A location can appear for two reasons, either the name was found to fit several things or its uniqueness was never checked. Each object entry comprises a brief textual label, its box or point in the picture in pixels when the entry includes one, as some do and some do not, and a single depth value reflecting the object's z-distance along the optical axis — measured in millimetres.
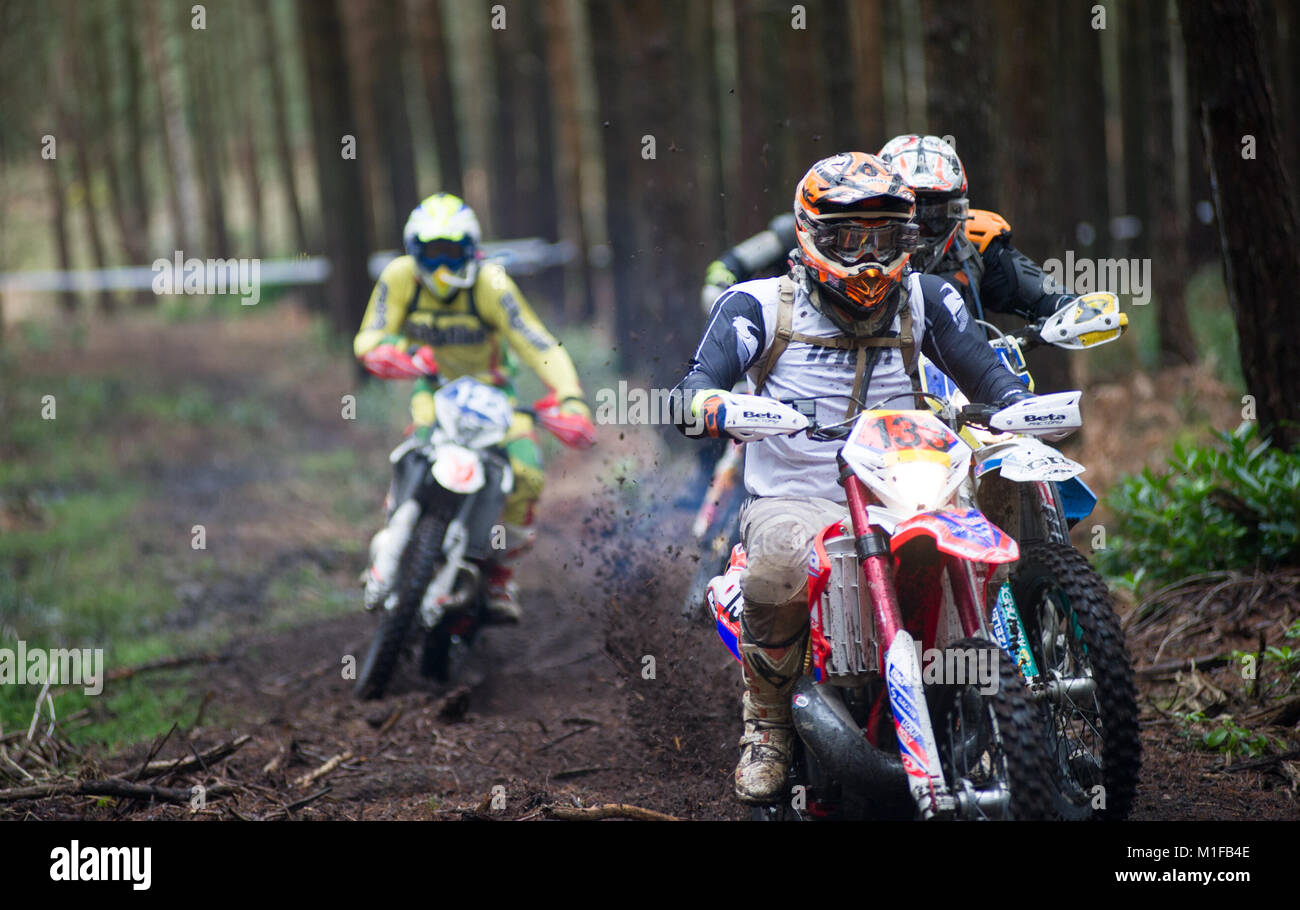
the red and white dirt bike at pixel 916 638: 3863
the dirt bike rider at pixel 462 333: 7484
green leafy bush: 6625
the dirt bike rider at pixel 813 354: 4555
